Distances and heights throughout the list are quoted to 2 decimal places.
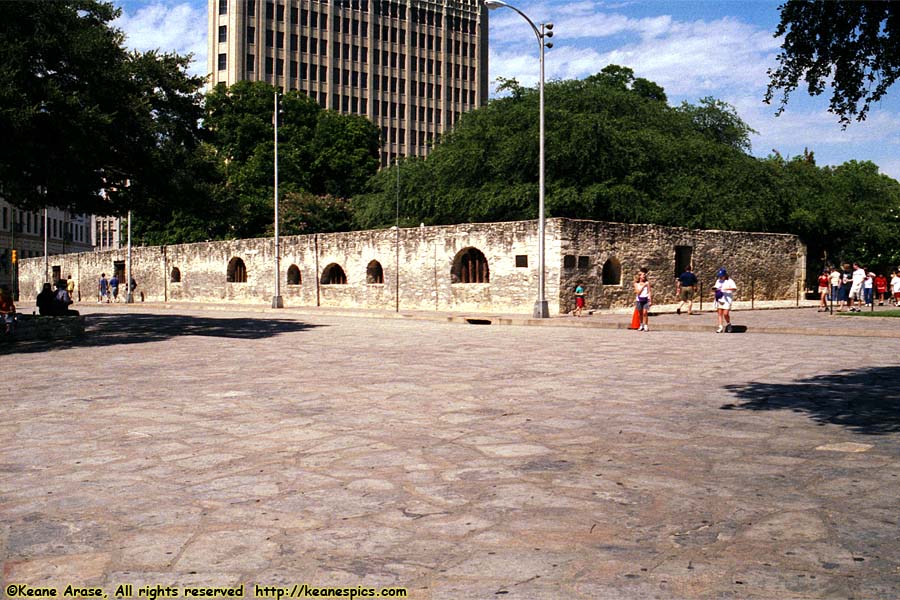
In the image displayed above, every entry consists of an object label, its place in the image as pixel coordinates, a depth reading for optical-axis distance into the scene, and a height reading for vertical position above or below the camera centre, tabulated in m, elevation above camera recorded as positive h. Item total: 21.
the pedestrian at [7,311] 16.83 -0.74
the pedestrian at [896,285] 29.77 -0.13
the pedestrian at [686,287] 28.81 -0.26
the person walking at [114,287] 48.53 -0.72
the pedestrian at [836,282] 29.39 -0.04
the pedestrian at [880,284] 35.69 -0.12
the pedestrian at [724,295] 19.30 -0.34
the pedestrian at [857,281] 27.69 -0.02
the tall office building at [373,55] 86.75 +24.09
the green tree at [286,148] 54.53 +8.81
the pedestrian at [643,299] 21.28 -0.49
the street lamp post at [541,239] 25.84 +1.20
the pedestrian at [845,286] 31.19 -0.22
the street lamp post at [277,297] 36.34 -0.89
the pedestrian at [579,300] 27.91 -0.70
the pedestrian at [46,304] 18.48 -0.64
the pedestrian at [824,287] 29.70 -0.22
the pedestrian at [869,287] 27.94 -0.20
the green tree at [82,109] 16.03 +3.32
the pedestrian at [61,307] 18.55 -0.71
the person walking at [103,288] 46.38 -0.74
